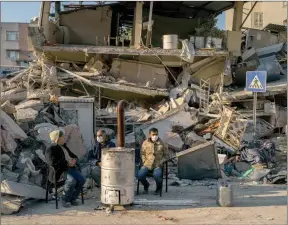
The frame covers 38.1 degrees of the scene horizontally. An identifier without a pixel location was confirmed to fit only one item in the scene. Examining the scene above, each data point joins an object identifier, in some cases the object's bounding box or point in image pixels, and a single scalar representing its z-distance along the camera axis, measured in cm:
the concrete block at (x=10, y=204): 712
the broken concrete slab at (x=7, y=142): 941
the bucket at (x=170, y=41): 1808
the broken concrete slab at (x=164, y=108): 1596
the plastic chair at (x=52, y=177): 755
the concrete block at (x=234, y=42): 1933
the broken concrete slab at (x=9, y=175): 816
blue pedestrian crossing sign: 1307
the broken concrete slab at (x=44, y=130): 1087
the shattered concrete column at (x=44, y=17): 1839
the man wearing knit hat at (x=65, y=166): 764
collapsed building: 1279
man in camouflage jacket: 859
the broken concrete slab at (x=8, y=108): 1164
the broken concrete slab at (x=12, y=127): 991
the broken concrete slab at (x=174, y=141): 1335
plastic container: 770
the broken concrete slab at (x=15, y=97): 1633
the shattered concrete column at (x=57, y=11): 2012
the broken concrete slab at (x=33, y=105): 1322
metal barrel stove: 738
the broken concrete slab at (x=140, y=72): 1834
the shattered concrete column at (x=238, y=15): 2030
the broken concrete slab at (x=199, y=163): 1034
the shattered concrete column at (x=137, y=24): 1862
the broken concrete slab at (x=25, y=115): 1164
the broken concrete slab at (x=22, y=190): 735
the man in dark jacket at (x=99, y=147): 857
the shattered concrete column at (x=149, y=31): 1813
